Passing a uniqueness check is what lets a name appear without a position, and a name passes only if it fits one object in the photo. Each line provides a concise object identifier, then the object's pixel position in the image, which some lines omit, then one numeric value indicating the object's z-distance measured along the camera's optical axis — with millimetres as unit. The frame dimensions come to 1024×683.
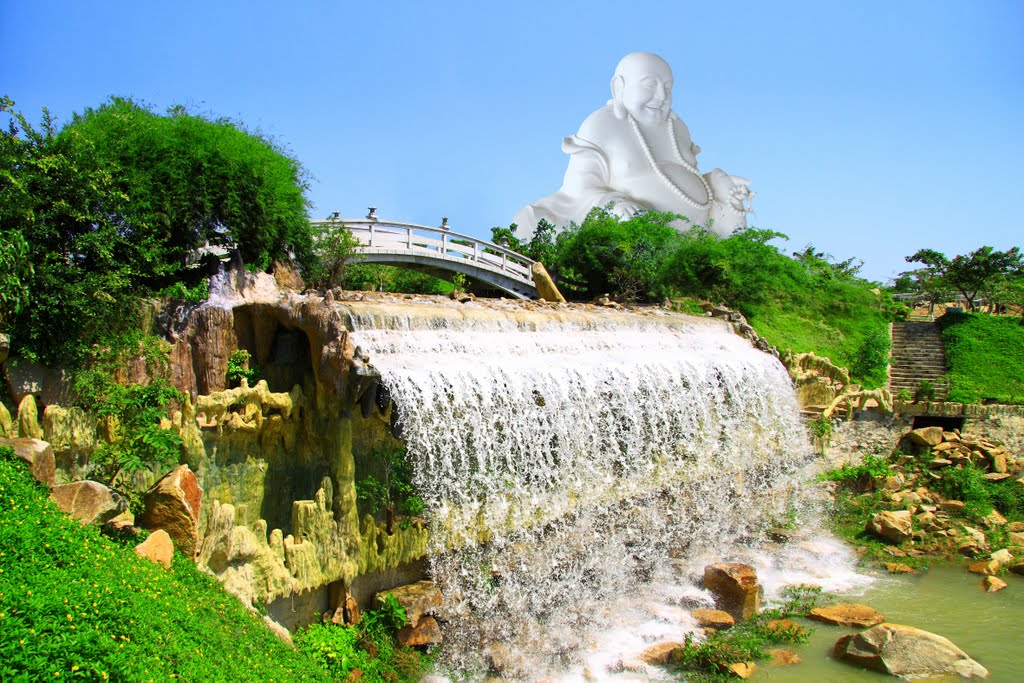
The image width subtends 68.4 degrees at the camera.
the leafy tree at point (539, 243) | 24891
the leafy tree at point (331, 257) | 13031
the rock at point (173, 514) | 7020
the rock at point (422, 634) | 8406
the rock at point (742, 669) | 8344
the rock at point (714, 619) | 9703
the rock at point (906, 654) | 8555
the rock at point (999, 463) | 15583
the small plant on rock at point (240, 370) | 8688
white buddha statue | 33656
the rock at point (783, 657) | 8891
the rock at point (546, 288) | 18500
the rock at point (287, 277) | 11383
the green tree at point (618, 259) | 21828
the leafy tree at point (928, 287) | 25312
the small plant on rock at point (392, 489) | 8805
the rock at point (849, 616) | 9984
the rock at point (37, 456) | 6418
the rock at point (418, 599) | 8570
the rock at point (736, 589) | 10133
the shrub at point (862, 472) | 15727
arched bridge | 16484
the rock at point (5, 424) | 6865
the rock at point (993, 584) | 11508
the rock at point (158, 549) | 6562
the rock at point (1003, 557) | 12348
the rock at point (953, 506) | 14406
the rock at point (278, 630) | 7207
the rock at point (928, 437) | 16453
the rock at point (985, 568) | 12047
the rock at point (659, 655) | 8672
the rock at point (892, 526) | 13250
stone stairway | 19859
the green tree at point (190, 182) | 9320
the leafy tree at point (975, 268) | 22984
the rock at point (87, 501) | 6398
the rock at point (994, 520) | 13906
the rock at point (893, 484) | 15539
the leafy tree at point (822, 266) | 26891
